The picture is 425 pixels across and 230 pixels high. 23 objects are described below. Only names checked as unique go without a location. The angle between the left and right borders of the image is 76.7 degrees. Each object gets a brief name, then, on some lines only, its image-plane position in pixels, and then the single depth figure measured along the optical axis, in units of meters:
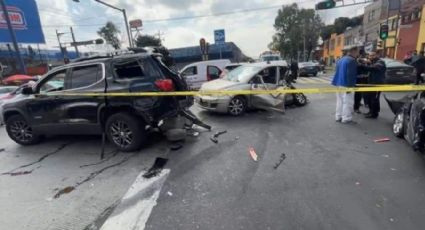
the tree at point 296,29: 59.12
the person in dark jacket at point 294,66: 14.80
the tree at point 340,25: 68.62
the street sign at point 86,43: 36.09
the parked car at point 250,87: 7.98
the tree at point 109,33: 60.25
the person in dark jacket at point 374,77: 7.16
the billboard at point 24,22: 23.83
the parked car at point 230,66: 13.69
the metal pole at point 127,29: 17.33
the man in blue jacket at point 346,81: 6.52
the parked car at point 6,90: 10.86
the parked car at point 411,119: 4.16
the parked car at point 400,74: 11.53
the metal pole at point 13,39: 14.12
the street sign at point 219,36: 16.66
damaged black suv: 5.25
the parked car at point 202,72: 14.91
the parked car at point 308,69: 25.80
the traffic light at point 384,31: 15.70
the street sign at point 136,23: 30.25
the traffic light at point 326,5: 18.14
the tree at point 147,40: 46.80
